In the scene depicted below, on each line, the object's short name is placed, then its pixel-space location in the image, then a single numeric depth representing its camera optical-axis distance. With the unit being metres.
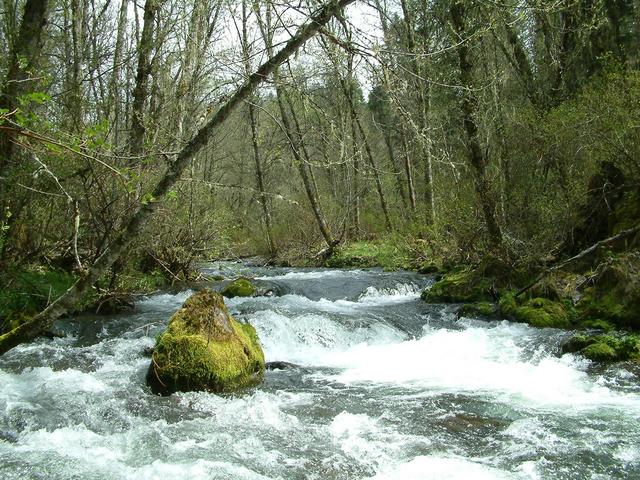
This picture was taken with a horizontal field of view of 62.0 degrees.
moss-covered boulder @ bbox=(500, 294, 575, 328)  8.61
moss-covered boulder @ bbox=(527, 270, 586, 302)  9.45
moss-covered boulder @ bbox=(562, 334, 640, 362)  6.64
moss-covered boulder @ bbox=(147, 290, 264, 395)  5.94
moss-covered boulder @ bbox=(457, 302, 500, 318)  9.71
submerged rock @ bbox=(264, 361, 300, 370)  7.16
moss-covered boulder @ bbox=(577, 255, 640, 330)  8.00
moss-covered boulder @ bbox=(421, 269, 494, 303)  10.79
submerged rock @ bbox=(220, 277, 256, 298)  12.00
